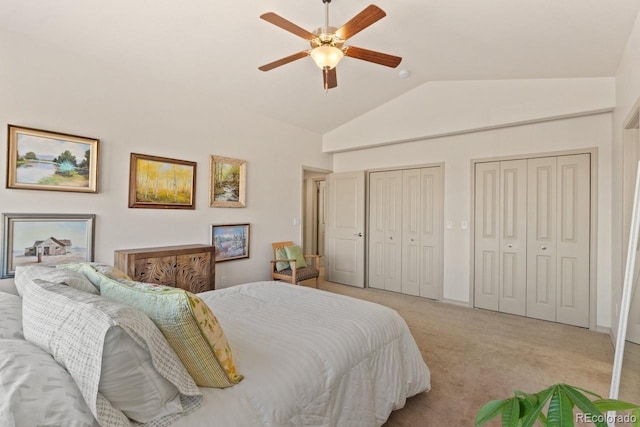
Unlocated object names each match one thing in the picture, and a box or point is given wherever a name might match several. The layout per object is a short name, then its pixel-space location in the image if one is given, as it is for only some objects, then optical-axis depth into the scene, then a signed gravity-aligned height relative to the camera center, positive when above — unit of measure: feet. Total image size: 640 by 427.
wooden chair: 14.10 -2.66
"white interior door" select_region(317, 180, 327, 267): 23.45 -0.03
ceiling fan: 6.40 +4.02
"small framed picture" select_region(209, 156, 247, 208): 13.03 +1.40
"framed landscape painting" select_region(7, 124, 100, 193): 8.30 +1.48
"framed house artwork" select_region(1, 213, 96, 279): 8.17 -0.75
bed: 3.28 -2.10
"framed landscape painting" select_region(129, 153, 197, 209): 10.66 +1.14
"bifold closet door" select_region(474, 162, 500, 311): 13.33 -0.78
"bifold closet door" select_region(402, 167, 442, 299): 14.96 -0.74
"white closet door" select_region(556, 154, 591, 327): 11.52 -0.76
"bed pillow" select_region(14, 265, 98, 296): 4.67 -1.04
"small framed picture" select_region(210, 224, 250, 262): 13.14 -1.14
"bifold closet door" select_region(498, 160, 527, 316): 12.73 -0.81
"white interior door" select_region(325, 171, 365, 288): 17.53 -0.73
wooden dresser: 9.57 -1.68
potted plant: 2.07 -1.37
